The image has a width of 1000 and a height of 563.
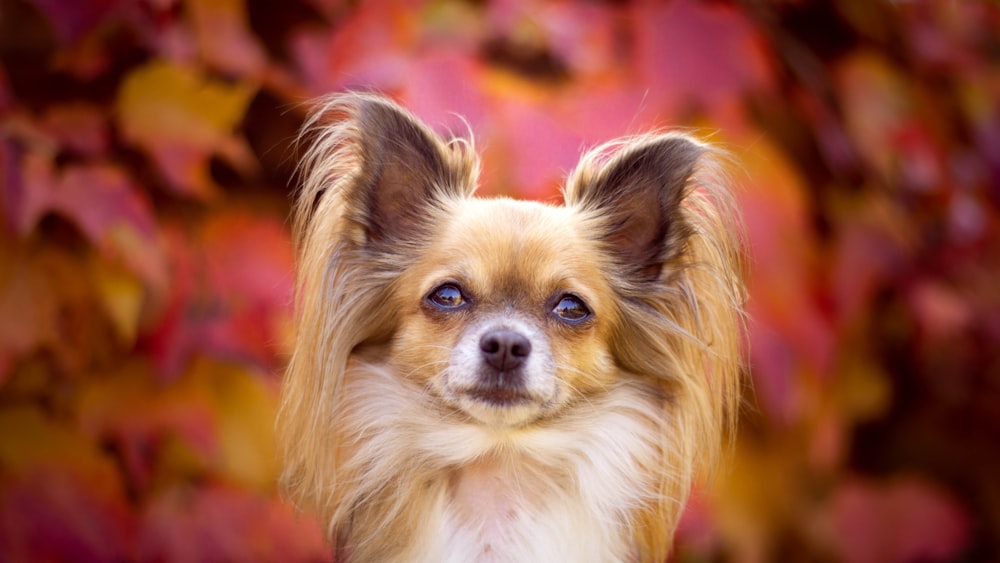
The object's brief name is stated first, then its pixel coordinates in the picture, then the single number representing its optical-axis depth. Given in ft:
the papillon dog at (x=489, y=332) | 6.98
